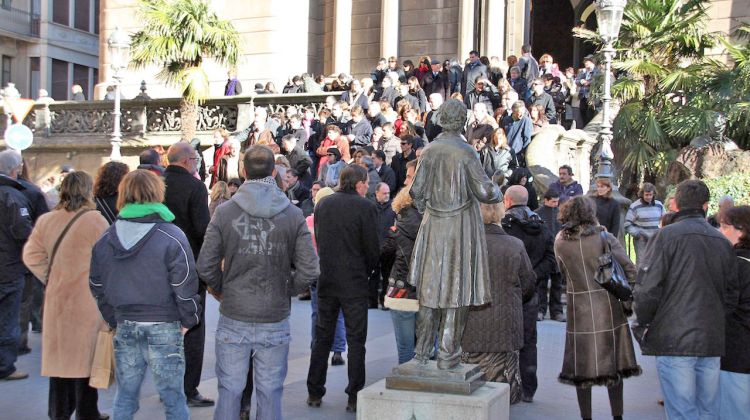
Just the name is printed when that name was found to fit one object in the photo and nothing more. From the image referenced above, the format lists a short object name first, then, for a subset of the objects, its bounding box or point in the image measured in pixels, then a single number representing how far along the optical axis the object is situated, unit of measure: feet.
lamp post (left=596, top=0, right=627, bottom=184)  45.27
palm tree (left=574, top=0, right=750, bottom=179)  52.90
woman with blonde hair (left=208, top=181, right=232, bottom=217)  36.35
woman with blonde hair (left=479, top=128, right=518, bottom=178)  47.62
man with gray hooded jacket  20.01
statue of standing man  19.56
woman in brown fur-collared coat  23.34
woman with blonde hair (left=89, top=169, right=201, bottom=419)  19.17
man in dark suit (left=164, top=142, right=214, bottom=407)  24.99
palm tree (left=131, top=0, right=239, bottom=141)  74.13
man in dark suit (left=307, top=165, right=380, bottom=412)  25.50
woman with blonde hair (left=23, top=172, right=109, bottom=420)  22.08
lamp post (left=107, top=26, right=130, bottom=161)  69.56
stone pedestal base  19.12
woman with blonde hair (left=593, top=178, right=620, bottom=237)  40.98
